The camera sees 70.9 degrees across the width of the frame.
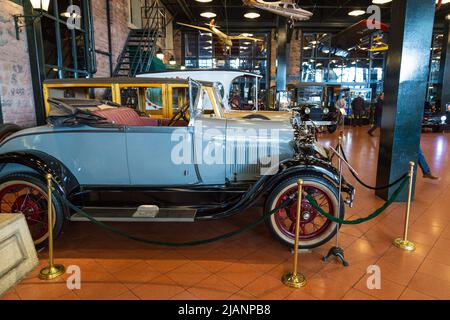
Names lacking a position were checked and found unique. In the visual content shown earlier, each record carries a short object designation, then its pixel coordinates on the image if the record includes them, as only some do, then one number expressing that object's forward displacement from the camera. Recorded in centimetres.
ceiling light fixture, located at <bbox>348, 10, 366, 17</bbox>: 1395
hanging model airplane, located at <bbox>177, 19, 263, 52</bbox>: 1382
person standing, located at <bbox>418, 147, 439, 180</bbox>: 524
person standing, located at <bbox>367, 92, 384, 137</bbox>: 1075
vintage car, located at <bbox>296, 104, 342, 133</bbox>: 1269
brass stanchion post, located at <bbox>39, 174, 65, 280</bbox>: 258
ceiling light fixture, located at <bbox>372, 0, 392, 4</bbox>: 1144
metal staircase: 984
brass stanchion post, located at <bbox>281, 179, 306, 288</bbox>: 247
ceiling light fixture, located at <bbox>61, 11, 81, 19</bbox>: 747
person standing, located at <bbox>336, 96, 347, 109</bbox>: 1450
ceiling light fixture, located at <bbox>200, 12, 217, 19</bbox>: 1345
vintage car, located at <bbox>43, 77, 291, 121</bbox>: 495
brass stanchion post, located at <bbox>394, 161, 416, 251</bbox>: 301
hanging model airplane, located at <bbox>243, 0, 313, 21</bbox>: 962
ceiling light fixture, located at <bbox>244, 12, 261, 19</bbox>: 1405
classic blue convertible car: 301
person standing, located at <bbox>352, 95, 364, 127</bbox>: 1612
